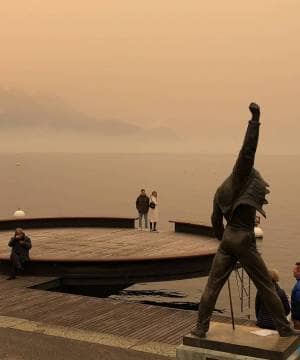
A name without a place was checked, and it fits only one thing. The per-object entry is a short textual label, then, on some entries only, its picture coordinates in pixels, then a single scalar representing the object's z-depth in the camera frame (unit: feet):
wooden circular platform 59.88
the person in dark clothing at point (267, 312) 32.65
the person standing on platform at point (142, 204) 91.91
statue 27.91
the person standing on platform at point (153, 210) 89.86
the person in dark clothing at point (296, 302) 33.94
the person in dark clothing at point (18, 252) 56.85
